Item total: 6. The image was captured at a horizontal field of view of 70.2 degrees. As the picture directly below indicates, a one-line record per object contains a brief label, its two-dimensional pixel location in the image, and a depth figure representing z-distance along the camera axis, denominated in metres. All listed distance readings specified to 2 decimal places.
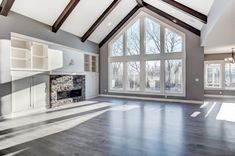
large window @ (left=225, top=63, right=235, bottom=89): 9.80
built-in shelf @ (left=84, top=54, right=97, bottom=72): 9.35
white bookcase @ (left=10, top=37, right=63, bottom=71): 6.07
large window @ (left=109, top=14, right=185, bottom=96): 8.28
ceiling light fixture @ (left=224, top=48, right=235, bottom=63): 8.55
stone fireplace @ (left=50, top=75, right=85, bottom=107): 6.88
